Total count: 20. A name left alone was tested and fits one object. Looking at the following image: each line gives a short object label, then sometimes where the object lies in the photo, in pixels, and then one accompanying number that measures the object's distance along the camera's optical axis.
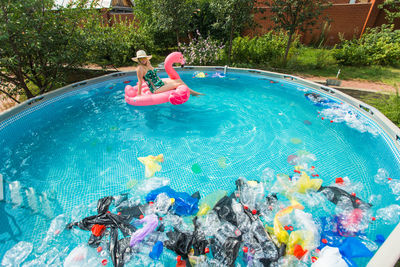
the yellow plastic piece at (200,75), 8.83
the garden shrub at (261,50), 10.17
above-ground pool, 2.95
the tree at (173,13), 9.56
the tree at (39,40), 5.12
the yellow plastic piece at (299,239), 2.59
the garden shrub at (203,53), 10.00
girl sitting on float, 5.55
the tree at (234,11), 8.59
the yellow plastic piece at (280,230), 2.67
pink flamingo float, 5.71
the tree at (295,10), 8.20
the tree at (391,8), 10.77
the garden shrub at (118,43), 7.43
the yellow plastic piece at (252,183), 3.57
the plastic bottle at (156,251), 2.65
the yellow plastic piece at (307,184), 3.50
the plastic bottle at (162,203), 3.23
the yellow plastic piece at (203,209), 3.19
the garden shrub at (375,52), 9.54
